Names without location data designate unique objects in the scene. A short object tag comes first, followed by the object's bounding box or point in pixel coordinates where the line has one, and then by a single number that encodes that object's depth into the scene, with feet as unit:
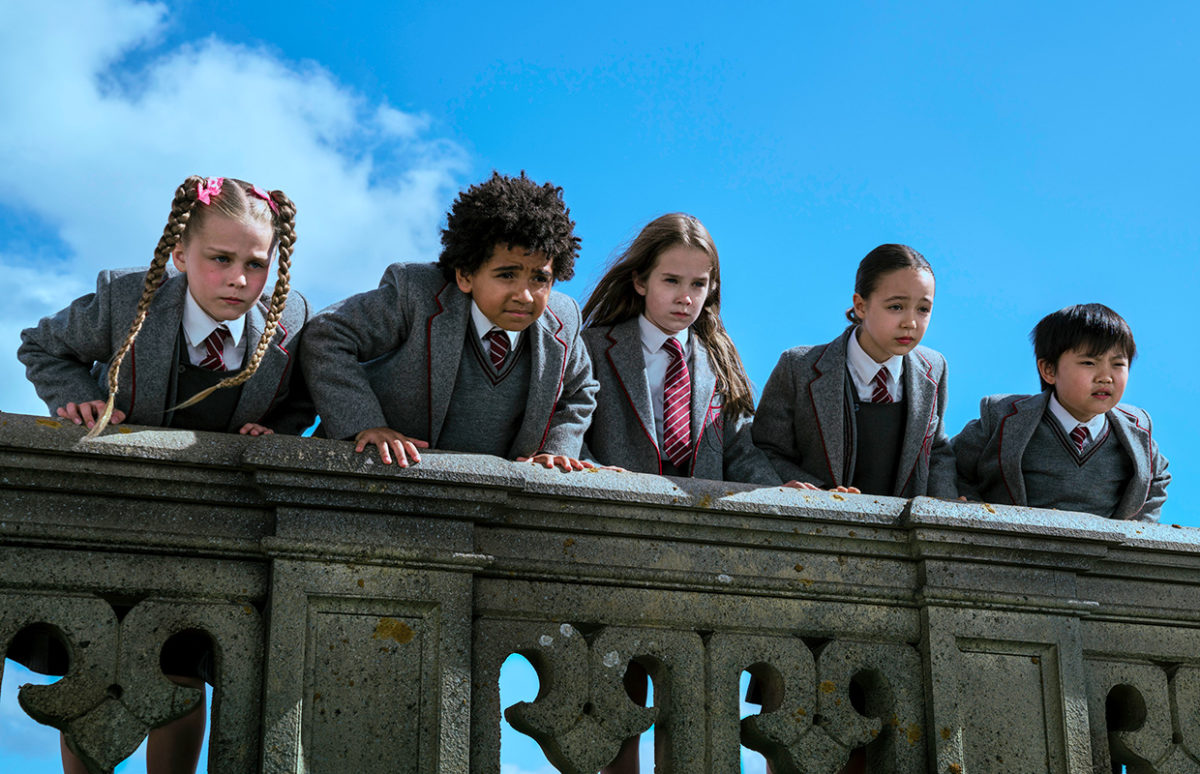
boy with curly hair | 12.75
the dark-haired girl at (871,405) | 14.75
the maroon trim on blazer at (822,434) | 14.62
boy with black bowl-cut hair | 15.26
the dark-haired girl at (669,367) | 14.23
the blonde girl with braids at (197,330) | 12.19
